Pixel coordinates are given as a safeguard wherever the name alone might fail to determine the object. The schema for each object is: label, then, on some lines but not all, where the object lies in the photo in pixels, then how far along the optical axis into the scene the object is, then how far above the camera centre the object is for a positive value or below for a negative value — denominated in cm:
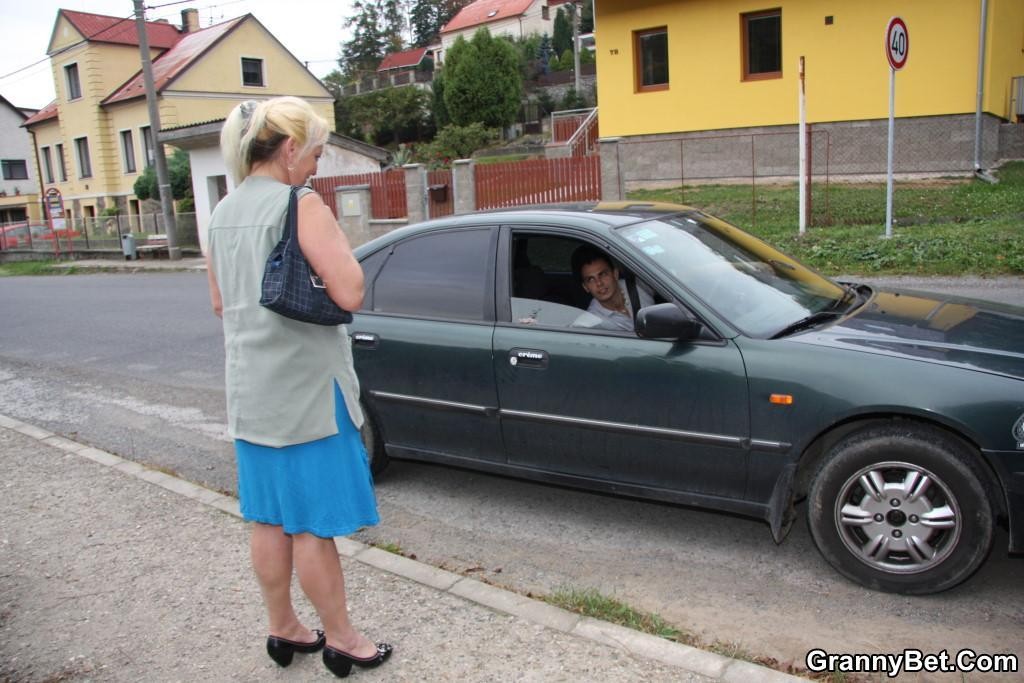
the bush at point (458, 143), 3997 +233
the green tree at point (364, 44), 8700 +1550
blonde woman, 262 -51
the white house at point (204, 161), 2492 +140
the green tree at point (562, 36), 6775 +1161
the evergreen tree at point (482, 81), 4469 +569
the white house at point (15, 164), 5597 +365
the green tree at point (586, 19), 7316 +1396
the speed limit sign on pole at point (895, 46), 1137 +158
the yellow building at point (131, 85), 3738 +556
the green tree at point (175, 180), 3216 +115
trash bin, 2696 -104
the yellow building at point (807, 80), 1880 +213
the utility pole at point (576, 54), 4812 +726
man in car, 443 -51
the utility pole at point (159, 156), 2355 +153
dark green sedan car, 333 -86
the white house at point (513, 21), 7238 +1409
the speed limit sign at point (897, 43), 1136 +162
